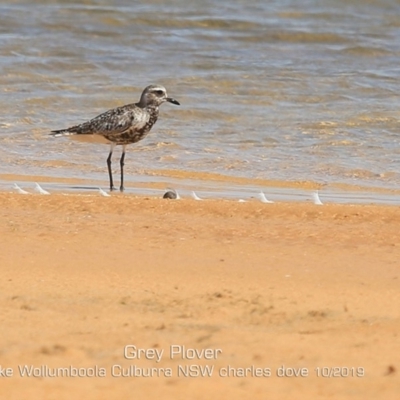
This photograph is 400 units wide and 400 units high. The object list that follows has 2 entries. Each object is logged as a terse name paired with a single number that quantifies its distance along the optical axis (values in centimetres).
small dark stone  1722
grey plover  2125
